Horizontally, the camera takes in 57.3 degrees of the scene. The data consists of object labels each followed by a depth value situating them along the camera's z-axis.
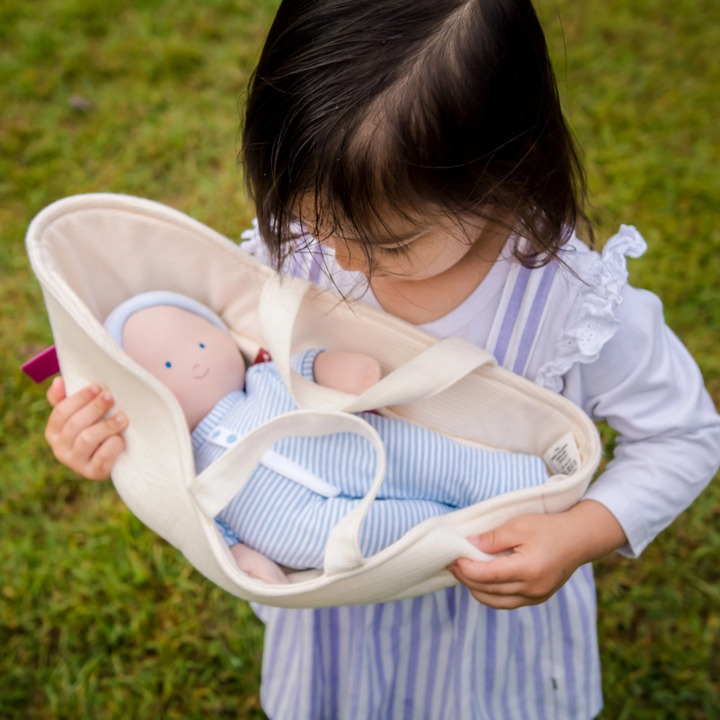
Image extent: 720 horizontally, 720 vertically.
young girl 0.56
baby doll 0.86
